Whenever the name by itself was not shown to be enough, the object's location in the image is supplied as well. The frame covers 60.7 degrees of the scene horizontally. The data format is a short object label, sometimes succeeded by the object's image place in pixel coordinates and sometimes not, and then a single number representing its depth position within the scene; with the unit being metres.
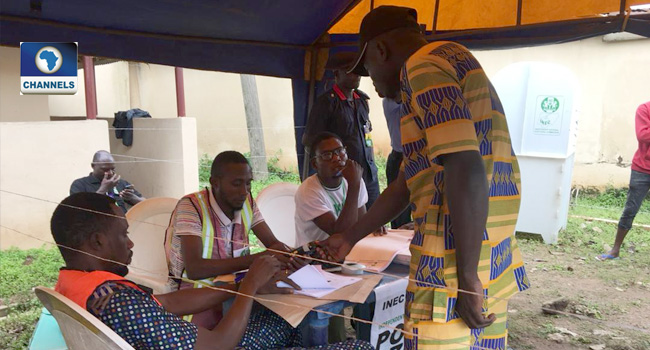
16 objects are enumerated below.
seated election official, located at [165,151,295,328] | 2.53
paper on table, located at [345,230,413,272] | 2.70
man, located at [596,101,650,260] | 5.80
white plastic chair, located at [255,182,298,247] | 3.77
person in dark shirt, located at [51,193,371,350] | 1.58
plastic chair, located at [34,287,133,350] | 1.34
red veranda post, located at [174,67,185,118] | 8.33
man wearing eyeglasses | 3.14
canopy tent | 3.00
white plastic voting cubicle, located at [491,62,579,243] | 6.59
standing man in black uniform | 4.19
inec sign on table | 2.43
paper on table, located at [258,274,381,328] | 2.08
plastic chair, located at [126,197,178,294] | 3.26
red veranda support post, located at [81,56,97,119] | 7.49
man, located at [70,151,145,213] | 5.18
